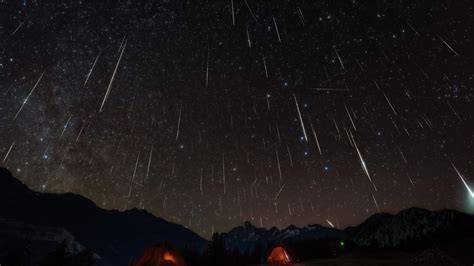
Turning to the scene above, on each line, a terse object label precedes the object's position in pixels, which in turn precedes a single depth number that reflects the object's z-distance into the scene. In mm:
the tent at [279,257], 32531
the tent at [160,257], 23203
